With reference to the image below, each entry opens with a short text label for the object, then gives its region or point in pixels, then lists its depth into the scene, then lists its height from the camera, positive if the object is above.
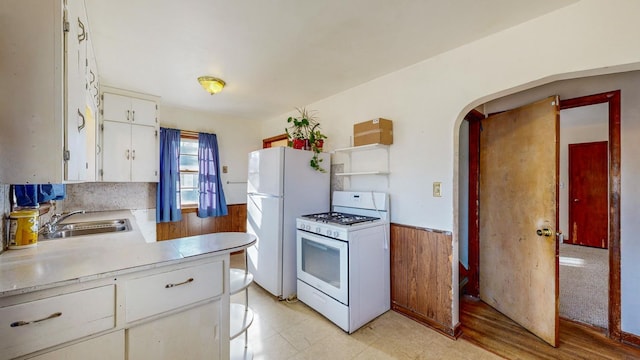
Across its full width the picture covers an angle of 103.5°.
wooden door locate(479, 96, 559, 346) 2.08 -0.34
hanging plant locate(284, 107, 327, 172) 3.11 +0.51
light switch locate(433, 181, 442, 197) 2.28 -0.09
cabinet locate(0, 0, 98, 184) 1.04 +0.38
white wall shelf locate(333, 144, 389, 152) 2.65 +0.34
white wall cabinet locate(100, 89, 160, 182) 3.14 +0.54
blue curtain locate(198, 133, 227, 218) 4.07 +0.00
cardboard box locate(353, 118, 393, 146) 2.56 +0.49
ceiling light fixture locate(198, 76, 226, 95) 2.74 +1.06
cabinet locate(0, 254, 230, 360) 0.93 -0.60
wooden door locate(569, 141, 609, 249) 4.61 -0.29
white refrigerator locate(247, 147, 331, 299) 2.82 -0.31
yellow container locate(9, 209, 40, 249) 1.45 -0.29
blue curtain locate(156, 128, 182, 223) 3.69 +0.00
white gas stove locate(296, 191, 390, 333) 2.22 -0.80
